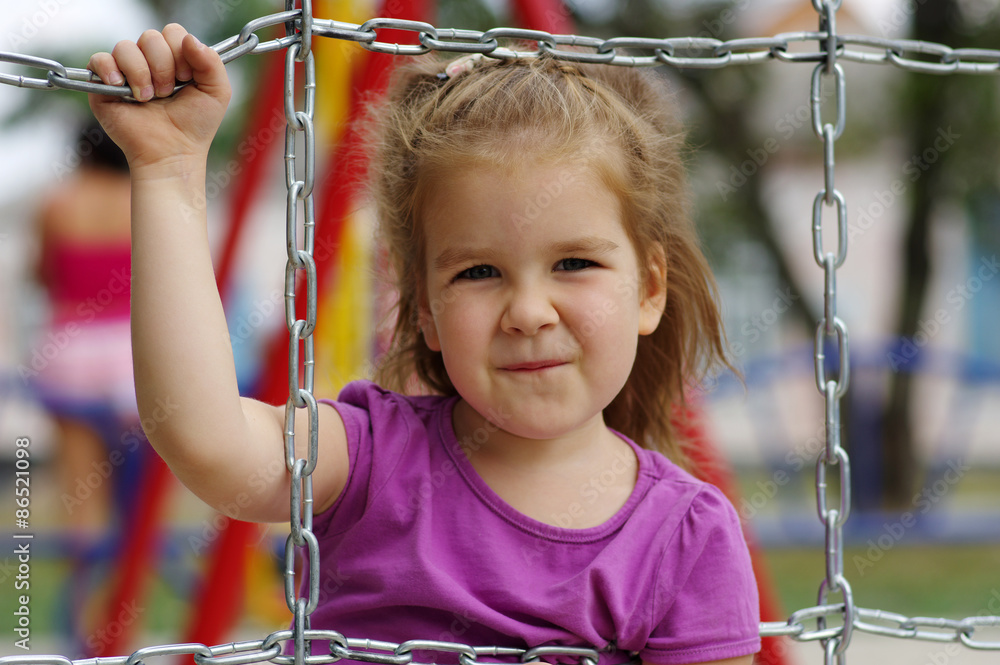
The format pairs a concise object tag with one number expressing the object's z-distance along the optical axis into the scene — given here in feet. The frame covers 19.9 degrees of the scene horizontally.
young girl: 4.78
